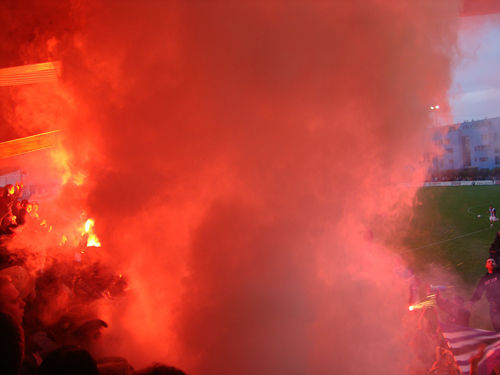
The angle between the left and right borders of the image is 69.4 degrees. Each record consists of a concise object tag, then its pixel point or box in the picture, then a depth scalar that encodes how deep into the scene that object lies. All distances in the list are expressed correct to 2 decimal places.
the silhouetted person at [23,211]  4.54
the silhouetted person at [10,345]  1.69
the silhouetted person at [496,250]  4.15
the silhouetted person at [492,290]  3.58
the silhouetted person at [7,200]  4.45
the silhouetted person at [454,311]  3.43
